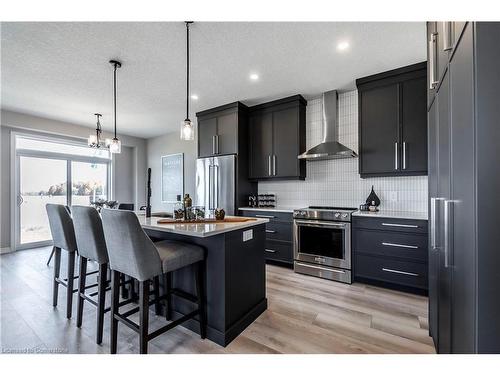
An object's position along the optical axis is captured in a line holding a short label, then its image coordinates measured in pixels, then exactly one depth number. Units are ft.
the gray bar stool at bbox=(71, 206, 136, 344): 5.77
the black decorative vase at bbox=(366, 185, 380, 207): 10.55
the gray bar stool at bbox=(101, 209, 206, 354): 4.78
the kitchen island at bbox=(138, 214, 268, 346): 5.66
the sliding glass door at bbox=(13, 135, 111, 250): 14.75
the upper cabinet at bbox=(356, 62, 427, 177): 8.95
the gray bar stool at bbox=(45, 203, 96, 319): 6.88
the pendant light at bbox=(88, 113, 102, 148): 10.95
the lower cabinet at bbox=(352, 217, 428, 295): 8.14
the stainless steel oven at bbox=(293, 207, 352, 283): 9.52
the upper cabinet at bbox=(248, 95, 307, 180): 12.04
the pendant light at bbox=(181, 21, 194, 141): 7.48
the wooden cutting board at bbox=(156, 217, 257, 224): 6.40
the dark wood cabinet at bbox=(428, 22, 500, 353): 2.65
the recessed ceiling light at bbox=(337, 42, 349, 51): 7.57
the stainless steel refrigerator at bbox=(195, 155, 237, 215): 12.79
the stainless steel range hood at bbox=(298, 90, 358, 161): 10.70
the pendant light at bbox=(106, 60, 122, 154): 9.90
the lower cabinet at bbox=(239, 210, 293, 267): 11.14
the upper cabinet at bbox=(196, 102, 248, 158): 12.99
